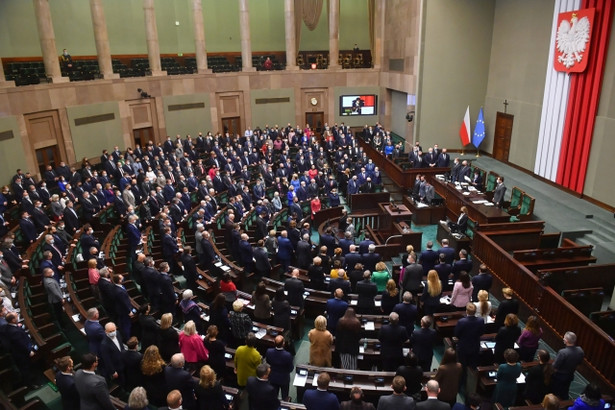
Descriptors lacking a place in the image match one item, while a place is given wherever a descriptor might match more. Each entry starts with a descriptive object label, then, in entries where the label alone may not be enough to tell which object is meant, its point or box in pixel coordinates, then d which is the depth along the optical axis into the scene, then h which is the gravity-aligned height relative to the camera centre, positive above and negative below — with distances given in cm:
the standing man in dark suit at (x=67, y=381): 483 -317
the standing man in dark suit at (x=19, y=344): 598 -349
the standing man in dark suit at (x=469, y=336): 598 -348
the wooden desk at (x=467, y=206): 1123 -347
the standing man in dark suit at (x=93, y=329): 569 -308
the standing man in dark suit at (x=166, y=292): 739 -349
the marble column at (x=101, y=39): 1792 +161
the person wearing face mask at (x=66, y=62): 1773 +72
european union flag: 1895 -238
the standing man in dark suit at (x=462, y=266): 806 -338
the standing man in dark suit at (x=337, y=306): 650 -329
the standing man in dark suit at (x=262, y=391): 474 -325
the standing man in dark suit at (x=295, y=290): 744 -349
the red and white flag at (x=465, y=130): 1931 -238
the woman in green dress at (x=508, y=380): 516 -353
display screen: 2470 -155
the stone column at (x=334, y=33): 2334 +222
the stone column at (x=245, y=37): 2230 +199
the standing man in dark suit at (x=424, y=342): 576 -343
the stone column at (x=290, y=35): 2328 +214
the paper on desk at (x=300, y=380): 544 -366
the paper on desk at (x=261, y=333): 657 -370
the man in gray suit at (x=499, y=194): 1196 -316
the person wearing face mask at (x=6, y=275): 793 -337
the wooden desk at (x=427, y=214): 1297 -397
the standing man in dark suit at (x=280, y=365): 537 -343
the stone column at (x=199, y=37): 2139 +193
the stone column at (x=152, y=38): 1991 +179
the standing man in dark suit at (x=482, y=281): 754 -340
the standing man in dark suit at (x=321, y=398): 448 -317
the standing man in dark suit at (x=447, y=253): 858 -335
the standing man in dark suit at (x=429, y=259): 866 -349
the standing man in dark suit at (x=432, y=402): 432 -310
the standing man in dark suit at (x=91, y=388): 458 -309
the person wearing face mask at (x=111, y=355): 563 -342
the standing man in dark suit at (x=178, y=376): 489 -321
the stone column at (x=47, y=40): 1588 +143
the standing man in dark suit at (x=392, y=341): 583 -342
